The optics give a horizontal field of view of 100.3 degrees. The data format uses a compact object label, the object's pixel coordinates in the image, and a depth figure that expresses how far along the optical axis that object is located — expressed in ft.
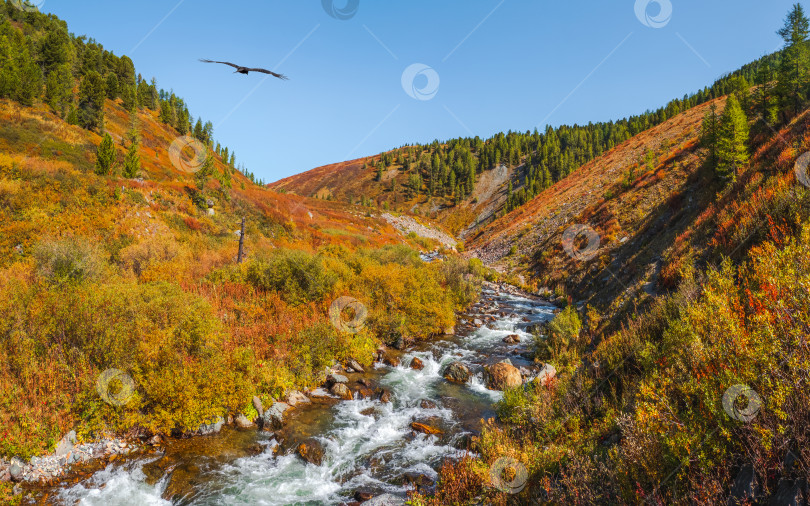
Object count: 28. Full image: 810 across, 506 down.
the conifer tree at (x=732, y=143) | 64.01
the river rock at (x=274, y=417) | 30.19
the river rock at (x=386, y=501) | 21.66
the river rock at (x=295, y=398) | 33.91
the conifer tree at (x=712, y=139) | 72.85
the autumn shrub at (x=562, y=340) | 39.34
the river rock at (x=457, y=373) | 42.80
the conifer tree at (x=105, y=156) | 79.30
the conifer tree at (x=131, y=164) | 86.07
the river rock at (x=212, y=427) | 27.89
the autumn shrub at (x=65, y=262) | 37.55
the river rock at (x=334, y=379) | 38.86
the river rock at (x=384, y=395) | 36.79
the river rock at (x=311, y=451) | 26.91
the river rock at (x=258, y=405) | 30.76
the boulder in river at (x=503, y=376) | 38.50
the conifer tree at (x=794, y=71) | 78.23
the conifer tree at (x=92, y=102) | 146.10
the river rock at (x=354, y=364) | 43.44
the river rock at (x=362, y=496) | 22.75
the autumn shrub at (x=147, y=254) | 51.39
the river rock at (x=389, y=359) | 47.17
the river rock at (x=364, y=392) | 37.37
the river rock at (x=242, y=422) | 29.53
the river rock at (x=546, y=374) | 32.00
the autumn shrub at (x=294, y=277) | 50.55
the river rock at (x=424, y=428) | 31.07
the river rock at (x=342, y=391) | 36.88
